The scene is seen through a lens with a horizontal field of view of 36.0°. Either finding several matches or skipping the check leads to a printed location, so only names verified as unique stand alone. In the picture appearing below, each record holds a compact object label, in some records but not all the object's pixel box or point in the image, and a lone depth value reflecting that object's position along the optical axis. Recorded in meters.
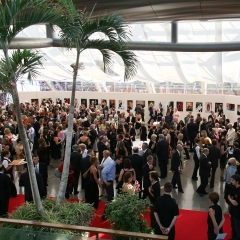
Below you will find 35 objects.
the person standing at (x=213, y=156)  9.59
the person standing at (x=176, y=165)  9.30
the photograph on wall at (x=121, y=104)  22.79
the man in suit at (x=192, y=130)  13.66
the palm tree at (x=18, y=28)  4.95
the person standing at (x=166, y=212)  5.66
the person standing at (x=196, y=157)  9.81
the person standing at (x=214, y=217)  5.73
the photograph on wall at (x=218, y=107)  19.84
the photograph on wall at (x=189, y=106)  20.88
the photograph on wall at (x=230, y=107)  19.03
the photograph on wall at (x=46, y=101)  22.78
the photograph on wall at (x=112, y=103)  23.00
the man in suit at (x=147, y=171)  7.86
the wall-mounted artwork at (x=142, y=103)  22.00
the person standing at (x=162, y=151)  10.55
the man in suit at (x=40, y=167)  7.93
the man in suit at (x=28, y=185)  7.04
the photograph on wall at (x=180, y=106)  21.17
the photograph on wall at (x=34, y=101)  24.03
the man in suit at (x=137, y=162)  8.80
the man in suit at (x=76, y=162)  8.85
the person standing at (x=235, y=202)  6.14
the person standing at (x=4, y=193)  7.24
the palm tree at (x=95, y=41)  5.84
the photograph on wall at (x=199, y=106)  20.61
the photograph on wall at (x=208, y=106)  20.29
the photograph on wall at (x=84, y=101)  23.94
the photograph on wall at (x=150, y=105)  21.38
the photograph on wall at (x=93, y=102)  23.29
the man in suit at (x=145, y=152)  9.63
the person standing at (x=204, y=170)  9.03
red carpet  7.02
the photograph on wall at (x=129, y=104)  22.38
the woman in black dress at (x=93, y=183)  7.67
